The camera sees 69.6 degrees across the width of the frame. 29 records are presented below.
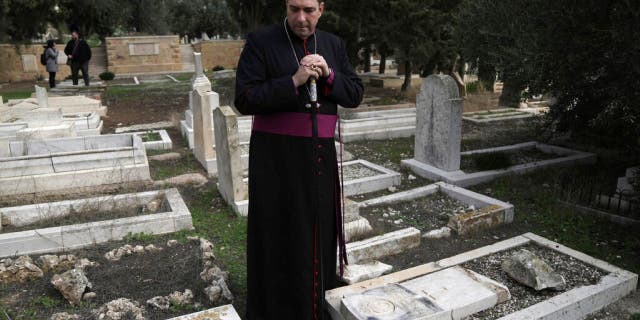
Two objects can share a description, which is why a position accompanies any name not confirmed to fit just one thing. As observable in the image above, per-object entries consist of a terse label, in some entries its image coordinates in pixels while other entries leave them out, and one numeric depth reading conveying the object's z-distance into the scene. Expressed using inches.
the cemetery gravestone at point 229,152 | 214.7
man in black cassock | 98.3
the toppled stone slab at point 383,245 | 171.5
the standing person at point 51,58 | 635.5
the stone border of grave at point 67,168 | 239.3
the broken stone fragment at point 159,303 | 134.7
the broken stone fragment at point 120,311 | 127.6
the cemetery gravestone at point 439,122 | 267.0
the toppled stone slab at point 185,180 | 261.4
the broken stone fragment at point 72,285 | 137.9
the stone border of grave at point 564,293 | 126.2
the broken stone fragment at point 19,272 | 154.3
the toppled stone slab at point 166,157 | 312.0
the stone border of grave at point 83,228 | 176.2
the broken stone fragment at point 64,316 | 128.9
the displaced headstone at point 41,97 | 379.2
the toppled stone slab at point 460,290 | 122.7
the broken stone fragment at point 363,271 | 136.0
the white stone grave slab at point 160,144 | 338.9
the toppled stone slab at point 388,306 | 112.9
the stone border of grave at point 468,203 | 201.3
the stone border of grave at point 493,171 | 265.0
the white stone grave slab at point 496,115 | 452.8
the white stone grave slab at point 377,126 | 378.0
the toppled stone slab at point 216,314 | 116.2
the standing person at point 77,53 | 644.7
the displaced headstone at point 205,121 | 284.7
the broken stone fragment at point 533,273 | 138.3
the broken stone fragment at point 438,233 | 194.7
